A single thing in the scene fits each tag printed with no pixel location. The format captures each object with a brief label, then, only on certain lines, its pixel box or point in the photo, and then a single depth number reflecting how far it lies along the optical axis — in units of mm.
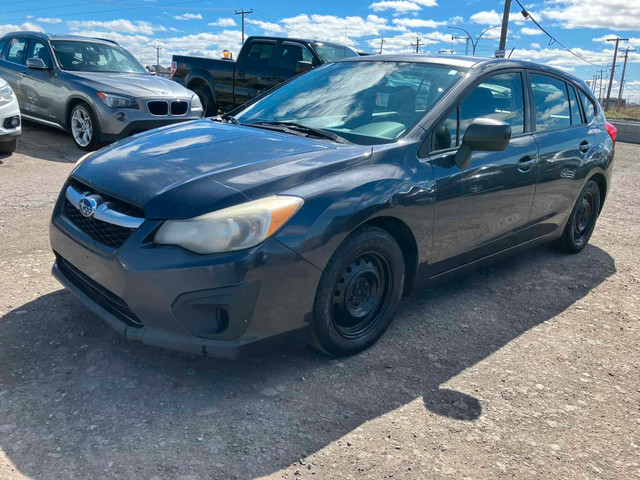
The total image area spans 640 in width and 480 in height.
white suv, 7465
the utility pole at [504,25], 24203
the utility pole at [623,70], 76350
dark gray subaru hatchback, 2621
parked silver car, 8414
